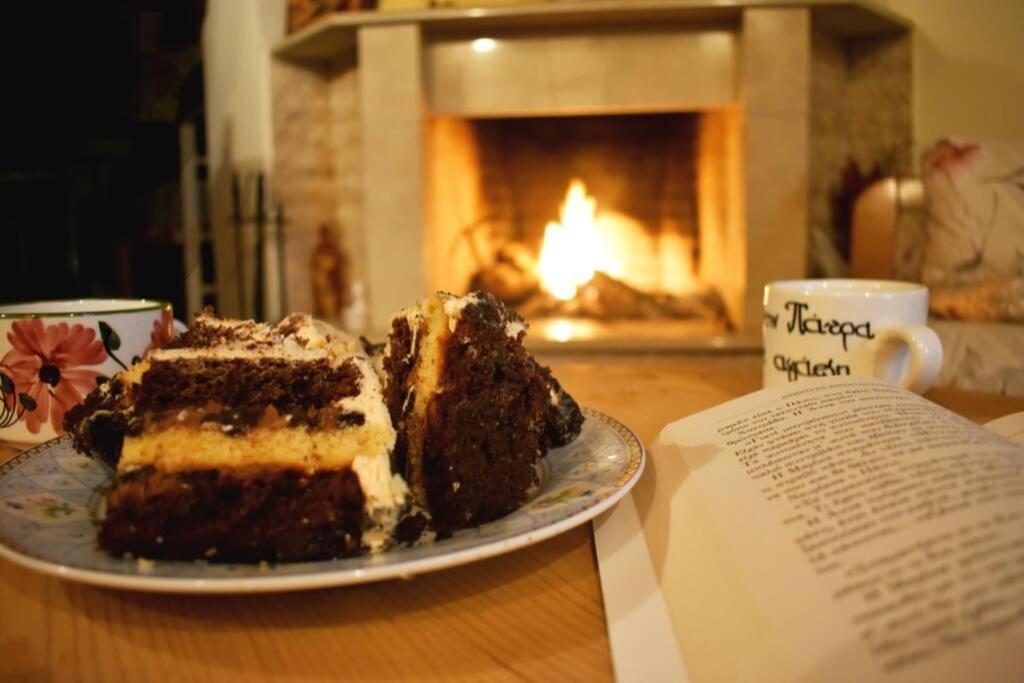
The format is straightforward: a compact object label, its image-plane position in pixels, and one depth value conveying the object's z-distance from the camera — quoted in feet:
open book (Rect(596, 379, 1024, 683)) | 1.11
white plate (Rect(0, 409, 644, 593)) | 1.23
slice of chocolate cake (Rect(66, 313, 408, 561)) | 1.36
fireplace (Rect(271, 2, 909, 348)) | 7.95
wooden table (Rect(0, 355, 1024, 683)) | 1.25
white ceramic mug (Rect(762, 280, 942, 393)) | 2.26
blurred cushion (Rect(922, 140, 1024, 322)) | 5.13
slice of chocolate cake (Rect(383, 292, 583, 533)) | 1.61
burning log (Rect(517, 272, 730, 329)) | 9.17
